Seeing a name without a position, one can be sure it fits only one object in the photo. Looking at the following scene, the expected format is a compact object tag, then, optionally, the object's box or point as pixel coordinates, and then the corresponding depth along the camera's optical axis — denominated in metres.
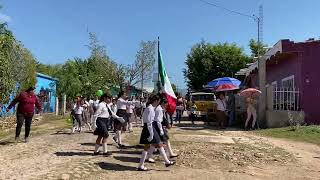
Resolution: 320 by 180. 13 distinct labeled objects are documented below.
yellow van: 14.54
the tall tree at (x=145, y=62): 24.27
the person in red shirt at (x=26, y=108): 8.16
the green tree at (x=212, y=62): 31.09
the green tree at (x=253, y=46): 31.37
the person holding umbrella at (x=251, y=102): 11.38
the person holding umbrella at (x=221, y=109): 11.38
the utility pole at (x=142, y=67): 24.30
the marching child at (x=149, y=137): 5.89
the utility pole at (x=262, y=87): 11.95
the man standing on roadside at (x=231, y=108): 12.79
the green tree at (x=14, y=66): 12.14
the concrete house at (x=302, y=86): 11.42
